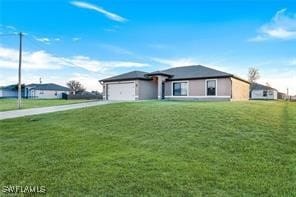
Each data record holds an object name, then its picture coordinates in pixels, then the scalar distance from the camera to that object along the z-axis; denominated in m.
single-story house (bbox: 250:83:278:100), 37.49
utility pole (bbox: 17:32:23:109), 14.64
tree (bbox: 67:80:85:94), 46.94
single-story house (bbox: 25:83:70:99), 41.39
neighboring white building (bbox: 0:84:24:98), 45.97
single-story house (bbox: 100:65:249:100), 17.42
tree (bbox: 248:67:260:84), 44.66
